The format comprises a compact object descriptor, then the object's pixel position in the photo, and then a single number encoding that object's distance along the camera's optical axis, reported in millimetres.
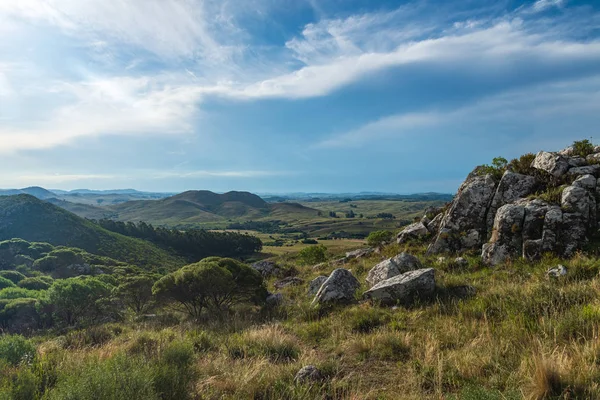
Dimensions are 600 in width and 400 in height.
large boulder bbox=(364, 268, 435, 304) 10305
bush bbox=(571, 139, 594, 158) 15102
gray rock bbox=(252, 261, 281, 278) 27891
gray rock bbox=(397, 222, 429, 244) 19266
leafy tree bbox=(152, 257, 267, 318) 15523
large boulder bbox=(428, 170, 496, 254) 14951
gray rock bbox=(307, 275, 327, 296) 15125
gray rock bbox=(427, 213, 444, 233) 18284
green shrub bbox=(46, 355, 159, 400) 3967
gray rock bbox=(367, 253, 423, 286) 13066
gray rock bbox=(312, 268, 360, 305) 12117
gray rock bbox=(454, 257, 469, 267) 13261
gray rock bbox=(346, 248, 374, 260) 24234
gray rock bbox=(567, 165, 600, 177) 13031
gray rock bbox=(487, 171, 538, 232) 14188
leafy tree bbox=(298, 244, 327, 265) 41862
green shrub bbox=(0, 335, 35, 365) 6555
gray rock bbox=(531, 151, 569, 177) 13695
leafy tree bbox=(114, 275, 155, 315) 23000
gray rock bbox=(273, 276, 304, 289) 20188
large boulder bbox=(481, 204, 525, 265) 12297
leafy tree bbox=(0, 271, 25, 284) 40131
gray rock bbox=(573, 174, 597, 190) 12375
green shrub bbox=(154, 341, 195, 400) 4906
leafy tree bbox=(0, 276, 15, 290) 34512
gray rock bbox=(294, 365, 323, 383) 5547
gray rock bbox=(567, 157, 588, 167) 13773
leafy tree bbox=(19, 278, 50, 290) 36531
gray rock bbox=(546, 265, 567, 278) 9190
